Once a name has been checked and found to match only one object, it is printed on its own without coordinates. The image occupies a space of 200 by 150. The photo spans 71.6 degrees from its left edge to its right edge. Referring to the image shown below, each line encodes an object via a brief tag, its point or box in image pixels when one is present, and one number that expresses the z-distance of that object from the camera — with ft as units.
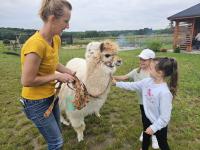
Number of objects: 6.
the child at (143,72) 5.72
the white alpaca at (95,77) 5.71
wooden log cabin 35.61
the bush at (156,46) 34.82
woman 3.51
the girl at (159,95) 4.61
